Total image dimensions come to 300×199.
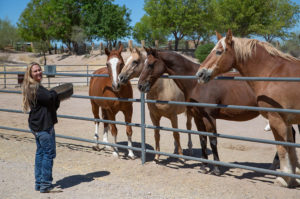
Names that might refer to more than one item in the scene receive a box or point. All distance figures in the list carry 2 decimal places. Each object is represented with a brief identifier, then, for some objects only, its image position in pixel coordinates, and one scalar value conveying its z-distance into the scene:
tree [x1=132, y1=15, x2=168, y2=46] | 55.33
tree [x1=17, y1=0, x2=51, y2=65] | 48.03
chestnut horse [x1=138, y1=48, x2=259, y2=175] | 4.61
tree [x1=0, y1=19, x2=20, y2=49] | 53.47
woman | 3.67
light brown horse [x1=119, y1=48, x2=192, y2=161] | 5.06
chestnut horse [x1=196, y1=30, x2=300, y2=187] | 3.68
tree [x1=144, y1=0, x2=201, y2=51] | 45.22
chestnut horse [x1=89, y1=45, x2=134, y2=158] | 5.27
